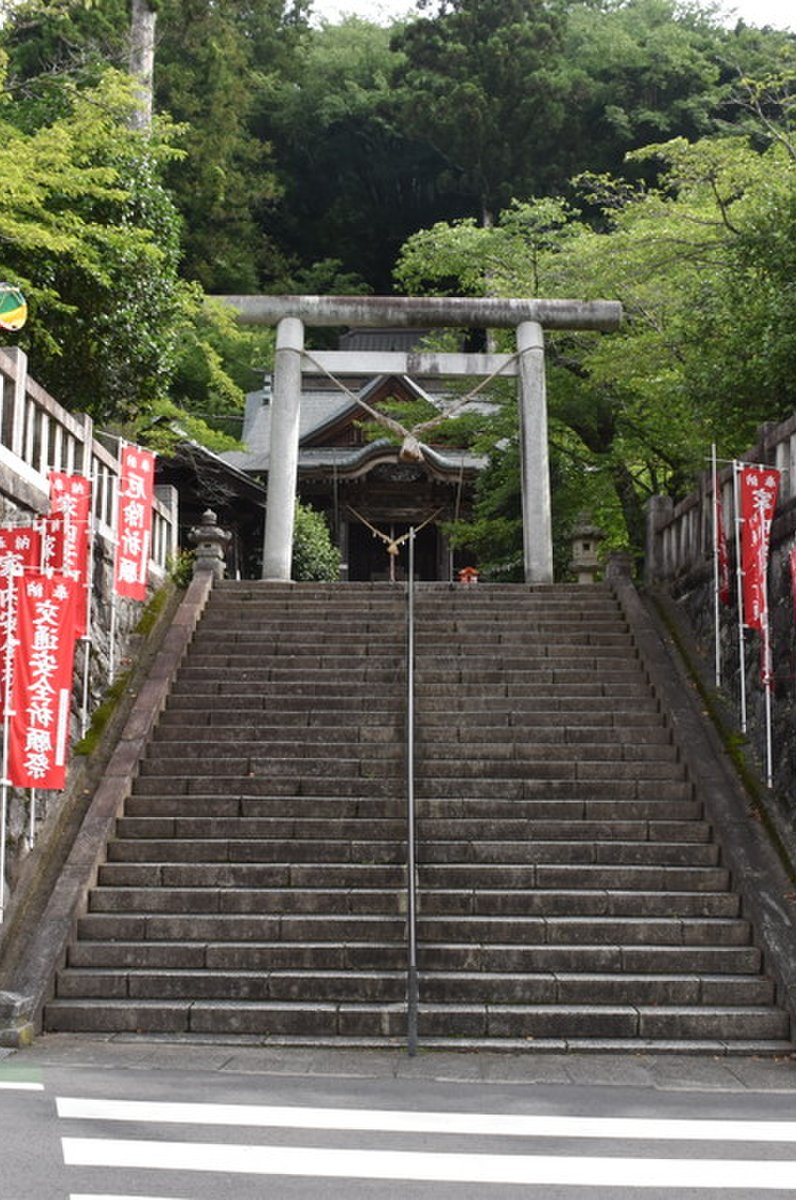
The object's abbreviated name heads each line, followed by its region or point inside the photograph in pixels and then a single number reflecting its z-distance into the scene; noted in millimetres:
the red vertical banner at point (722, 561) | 11883
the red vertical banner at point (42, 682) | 8406
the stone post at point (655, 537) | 15438
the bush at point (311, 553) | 22750
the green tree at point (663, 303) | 12289
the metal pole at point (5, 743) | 8133
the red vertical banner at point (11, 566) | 8555
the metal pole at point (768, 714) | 10000
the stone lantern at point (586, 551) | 18438
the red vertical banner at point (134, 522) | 11812
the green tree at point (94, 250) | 12648
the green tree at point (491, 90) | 33938
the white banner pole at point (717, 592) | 11925
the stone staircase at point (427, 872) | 7754
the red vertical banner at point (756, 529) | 10500
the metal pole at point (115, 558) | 11806
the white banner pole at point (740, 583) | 10805
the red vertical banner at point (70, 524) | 9750
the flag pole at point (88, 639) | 10703
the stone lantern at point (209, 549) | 15070
